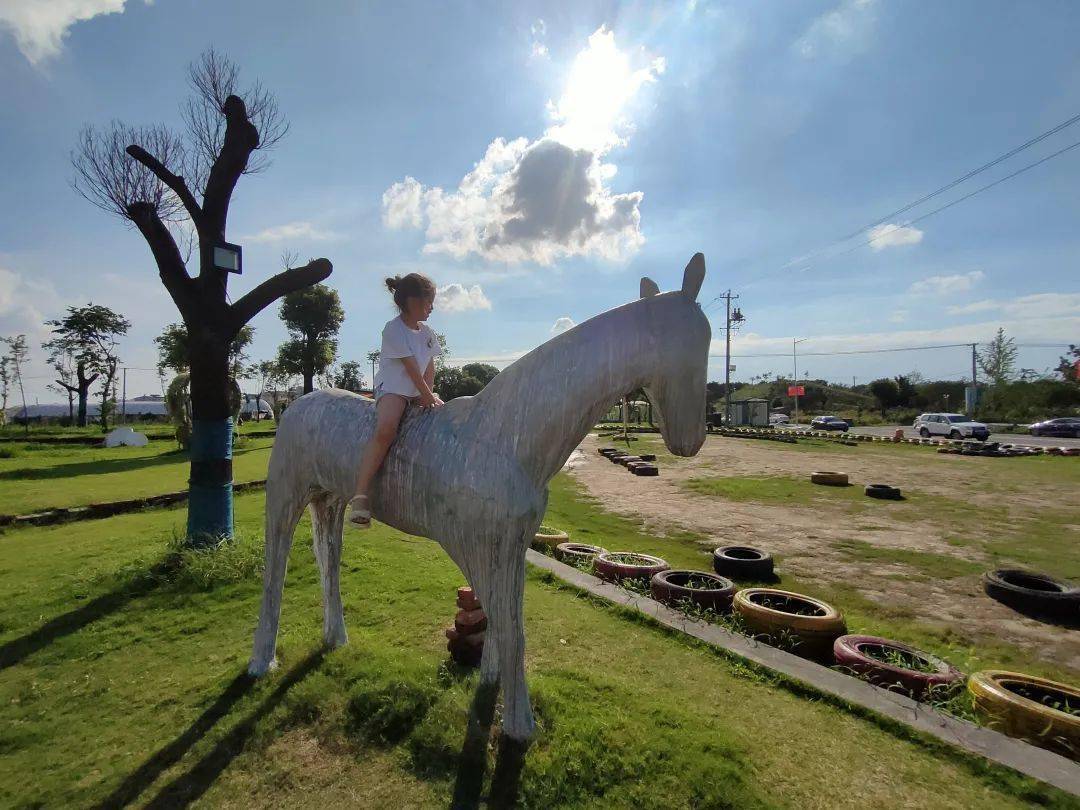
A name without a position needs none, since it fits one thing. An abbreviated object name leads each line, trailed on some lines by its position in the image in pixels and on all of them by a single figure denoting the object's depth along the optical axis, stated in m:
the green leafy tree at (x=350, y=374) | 58.54
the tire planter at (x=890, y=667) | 3.37
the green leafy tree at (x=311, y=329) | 29.36
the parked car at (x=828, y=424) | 36.12
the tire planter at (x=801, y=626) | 4.02
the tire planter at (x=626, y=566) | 5.33
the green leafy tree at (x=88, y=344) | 38.16
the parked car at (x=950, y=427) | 25.75
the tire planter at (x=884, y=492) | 11.12
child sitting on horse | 2.67
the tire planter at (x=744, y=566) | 6.04
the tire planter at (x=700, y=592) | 4.65
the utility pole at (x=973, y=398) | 40.56
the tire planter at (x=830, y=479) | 12.76
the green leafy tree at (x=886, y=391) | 49.88
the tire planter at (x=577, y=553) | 6.27
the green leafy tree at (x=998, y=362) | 47.66
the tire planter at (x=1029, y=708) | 2.72
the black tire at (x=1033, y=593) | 5.12
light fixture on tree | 5.76
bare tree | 5.60
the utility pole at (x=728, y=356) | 38.72
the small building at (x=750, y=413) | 41.44
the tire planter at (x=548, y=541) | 6.91
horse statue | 2.20
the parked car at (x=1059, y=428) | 27.27
